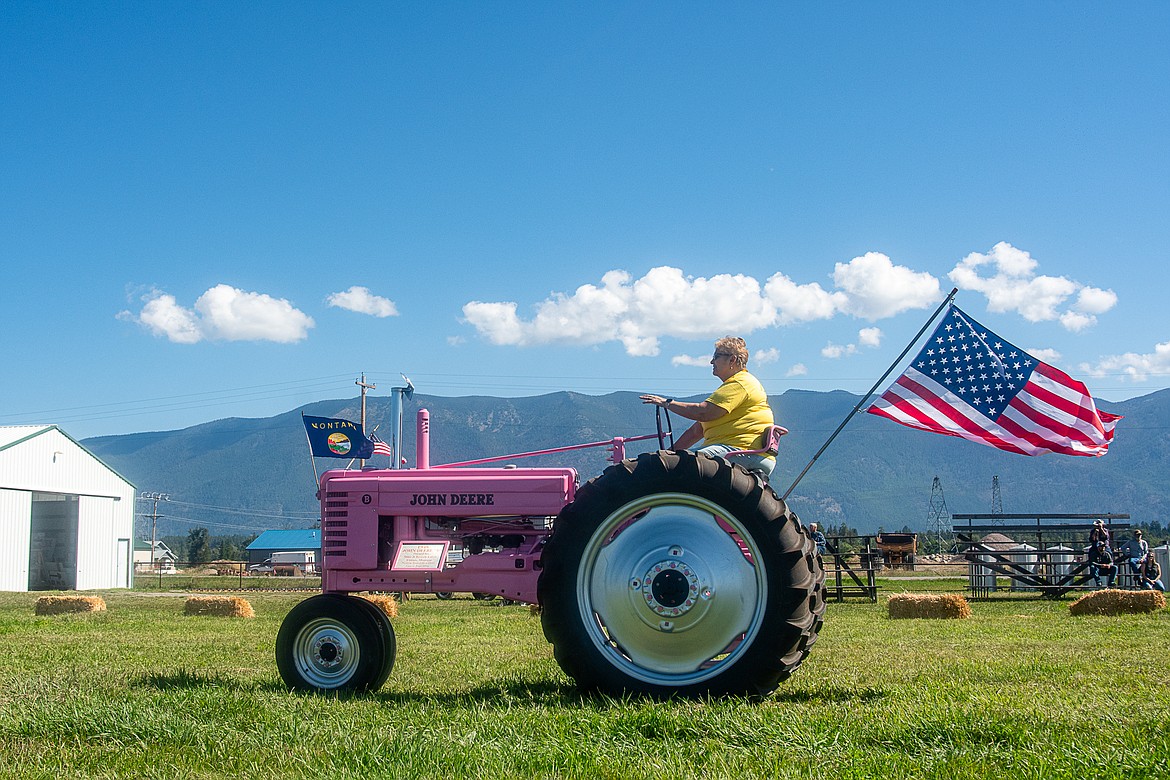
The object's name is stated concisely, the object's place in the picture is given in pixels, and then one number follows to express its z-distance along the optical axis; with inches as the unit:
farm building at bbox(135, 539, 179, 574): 3299.2
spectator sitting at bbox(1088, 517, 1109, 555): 946.7
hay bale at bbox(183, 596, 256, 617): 714.2
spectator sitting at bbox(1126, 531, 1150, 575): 929.1
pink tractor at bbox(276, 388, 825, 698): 213.5
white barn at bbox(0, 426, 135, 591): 1414.9
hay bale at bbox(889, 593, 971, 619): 627.5
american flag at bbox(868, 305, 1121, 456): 334.3
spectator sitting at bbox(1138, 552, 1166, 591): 919.3
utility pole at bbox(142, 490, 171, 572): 3656.5
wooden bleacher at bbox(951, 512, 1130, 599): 941.8
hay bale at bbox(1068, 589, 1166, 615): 589.0
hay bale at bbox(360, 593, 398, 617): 669.9
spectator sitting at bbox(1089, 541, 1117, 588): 947.3
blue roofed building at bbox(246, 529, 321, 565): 4795.8
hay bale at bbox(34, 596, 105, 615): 751.7
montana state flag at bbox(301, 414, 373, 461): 282.4
